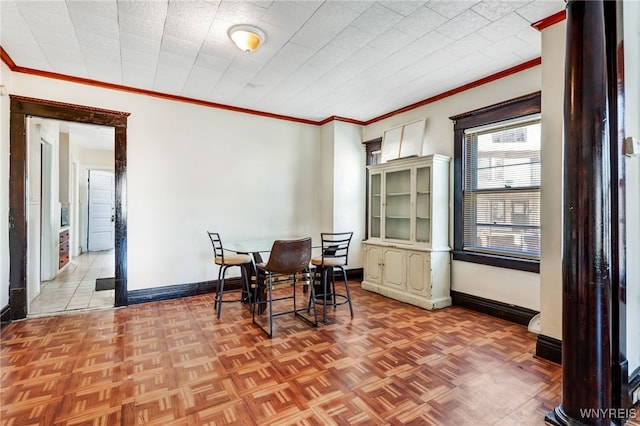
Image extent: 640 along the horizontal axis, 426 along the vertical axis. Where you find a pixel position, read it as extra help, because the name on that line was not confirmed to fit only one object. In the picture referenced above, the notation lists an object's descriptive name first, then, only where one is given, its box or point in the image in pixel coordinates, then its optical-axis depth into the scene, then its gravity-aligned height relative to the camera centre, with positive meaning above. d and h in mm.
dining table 3477 -400
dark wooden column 1654 -38
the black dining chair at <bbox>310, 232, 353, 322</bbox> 3518 -738
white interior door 8344 +68
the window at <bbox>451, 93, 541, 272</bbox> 3213 +316
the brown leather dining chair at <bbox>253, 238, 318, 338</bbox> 3000 -450
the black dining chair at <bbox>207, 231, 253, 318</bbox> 3535 -608
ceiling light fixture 2553 +1465
